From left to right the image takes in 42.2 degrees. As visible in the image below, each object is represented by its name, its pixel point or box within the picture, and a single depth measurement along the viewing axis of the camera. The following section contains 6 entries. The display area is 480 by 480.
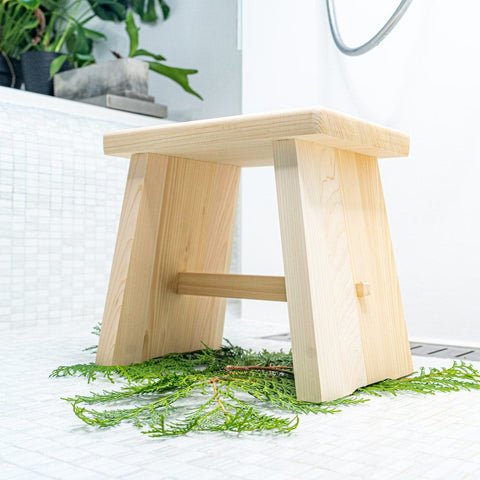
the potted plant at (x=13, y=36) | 1.81
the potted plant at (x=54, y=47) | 1.74
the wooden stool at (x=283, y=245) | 0.74
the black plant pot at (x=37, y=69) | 1.74
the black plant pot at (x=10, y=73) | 1.80
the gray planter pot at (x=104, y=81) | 1.70
